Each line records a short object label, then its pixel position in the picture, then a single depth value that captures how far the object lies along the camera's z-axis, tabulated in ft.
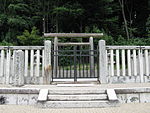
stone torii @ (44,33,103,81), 28.88
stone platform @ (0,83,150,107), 16.26
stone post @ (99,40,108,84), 21.66
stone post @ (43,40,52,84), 21.45
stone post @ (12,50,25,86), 19.16
